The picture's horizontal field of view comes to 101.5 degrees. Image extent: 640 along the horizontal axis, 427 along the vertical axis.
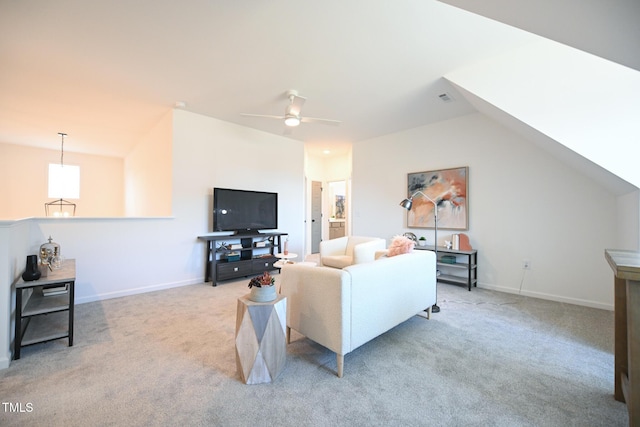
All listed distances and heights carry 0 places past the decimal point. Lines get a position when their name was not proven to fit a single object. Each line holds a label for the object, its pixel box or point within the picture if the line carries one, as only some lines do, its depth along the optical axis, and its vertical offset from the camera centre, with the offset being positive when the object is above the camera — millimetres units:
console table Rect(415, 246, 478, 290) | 3812 -775
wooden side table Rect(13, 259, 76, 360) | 1958 -782
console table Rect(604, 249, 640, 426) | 1131 -459
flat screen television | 4184 +88
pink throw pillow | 2678 -307
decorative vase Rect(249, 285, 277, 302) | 1718 -515
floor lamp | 2929 +115
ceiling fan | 3008 +1234
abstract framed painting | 4129 +327
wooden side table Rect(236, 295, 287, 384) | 1650 -791
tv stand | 4016 -663
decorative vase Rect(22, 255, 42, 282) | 2045 -454
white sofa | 1750 -623
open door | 7293 +49
